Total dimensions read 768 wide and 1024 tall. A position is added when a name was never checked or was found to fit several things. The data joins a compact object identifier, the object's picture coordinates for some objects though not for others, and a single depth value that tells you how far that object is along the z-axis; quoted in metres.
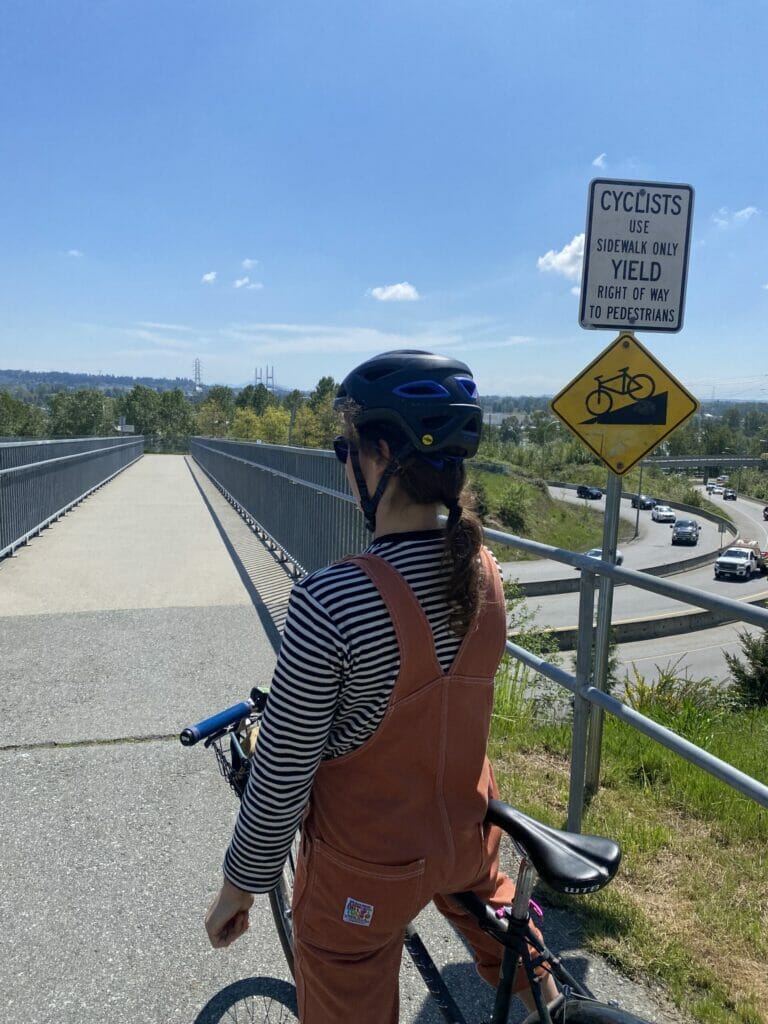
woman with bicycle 1.41
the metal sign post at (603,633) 3.48
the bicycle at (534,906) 1.46
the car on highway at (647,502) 99.22
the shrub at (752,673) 10.73
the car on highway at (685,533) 73.81
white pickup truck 51.28
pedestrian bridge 2.57
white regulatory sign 4.01
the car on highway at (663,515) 92.50
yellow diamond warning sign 4.12
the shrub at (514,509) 69.62
